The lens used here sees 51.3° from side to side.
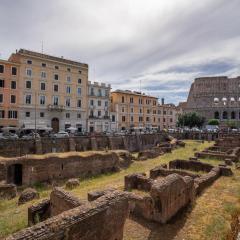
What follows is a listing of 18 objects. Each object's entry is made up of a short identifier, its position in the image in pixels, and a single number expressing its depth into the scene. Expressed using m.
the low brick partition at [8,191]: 17.71
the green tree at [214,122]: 78.31
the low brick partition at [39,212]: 10.66
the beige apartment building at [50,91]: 44.44
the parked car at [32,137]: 32.09
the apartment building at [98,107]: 56.34
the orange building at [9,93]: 41.97
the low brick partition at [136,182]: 15.79
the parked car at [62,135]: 36.41
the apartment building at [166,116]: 75.38
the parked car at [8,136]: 31.07
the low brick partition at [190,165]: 21.88
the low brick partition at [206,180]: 15.52
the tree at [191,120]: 73.94
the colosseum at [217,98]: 89.19
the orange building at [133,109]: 63.66
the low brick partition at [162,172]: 18.91
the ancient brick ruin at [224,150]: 27.16
